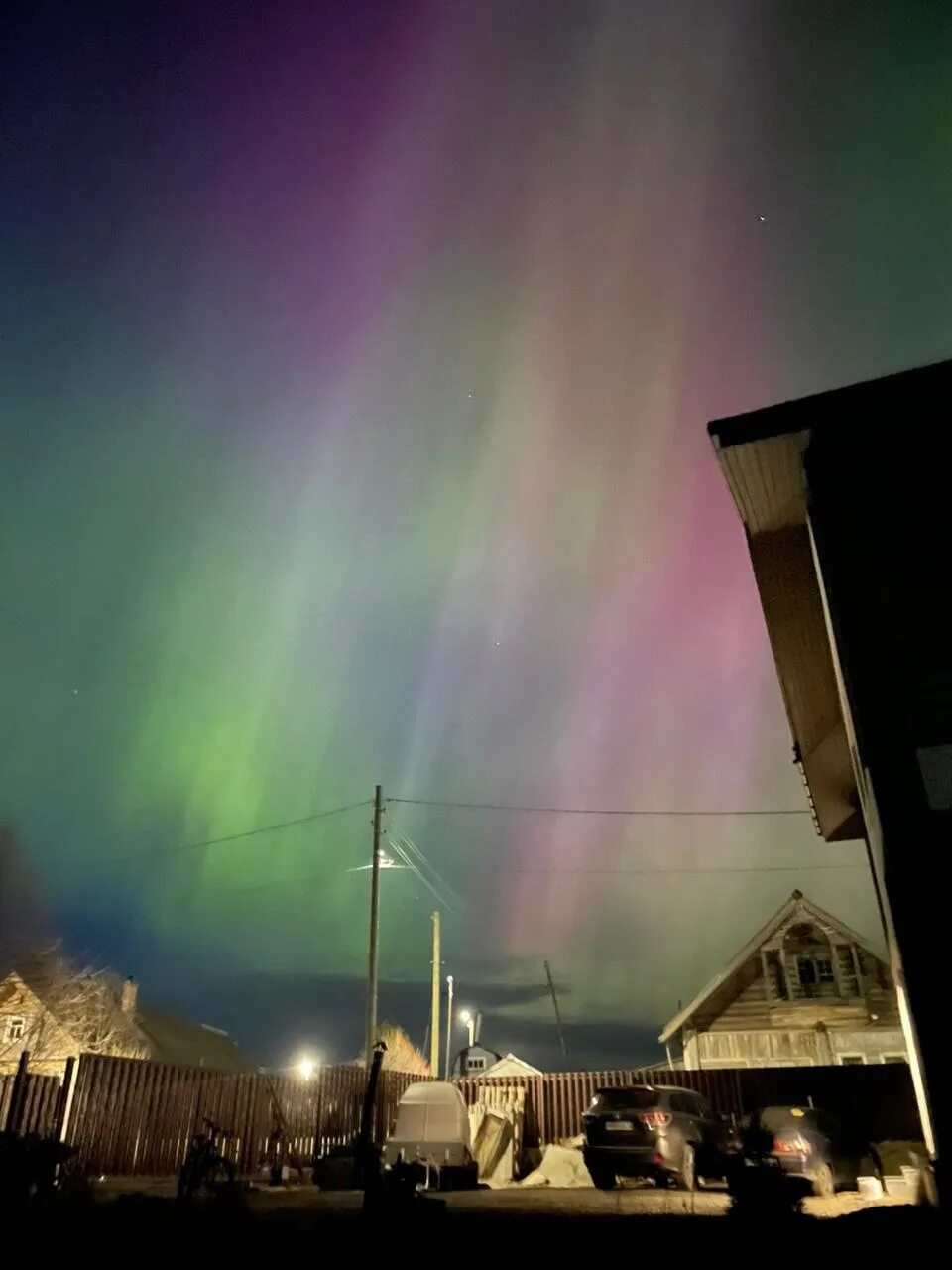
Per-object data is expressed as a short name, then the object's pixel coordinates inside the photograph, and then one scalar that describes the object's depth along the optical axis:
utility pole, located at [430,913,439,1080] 32.97
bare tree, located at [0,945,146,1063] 32.66
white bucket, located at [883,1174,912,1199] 10.41
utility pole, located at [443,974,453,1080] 61.70
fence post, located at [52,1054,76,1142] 12.79
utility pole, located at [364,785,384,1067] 22.92
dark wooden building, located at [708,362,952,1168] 6.46
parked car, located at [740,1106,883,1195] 12.01
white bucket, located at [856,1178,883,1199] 10.83
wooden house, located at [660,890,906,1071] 28.83
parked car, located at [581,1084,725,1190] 12.11
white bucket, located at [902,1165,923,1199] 9.86
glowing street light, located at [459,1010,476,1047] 45.94
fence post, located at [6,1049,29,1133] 12.53
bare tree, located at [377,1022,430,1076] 63.75
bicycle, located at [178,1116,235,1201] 10.23
